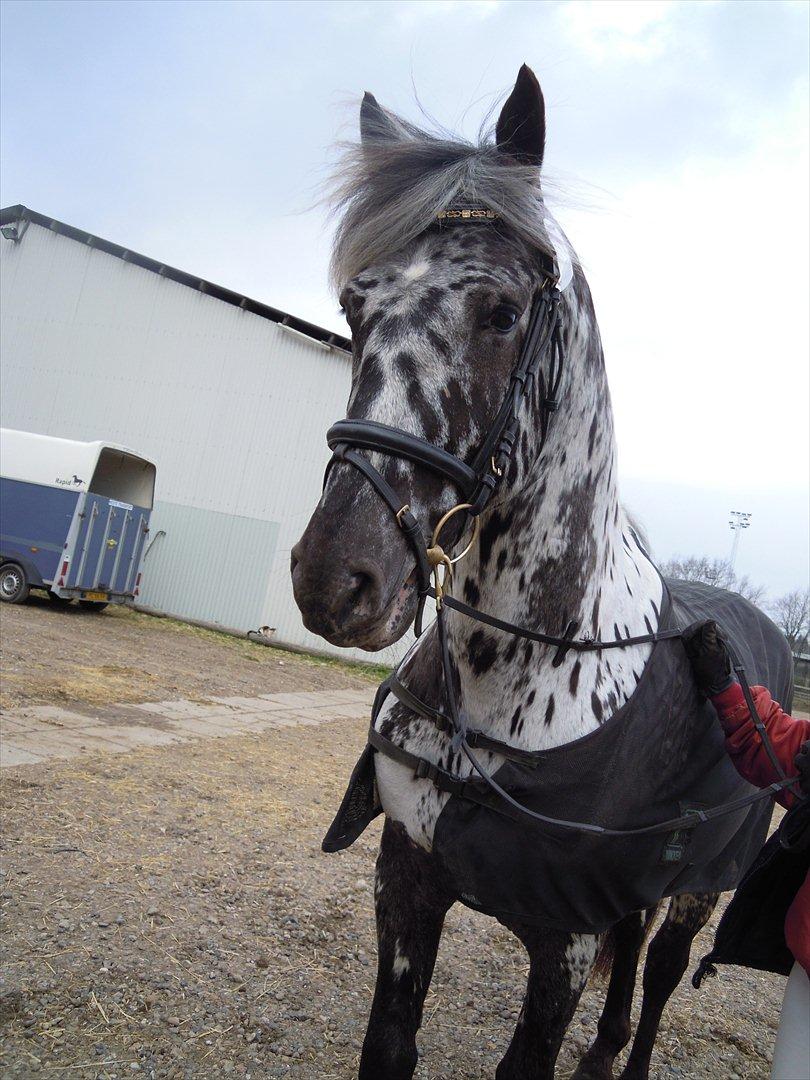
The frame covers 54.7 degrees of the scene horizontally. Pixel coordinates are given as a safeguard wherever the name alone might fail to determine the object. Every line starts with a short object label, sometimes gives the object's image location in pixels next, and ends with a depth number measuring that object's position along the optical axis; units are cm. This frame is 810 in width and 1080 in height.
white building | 1568
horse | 149
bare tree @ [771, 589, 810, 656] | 4859
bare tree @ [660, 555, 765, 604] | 4279
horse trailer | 1320
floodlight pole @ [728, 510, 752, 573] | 4122
